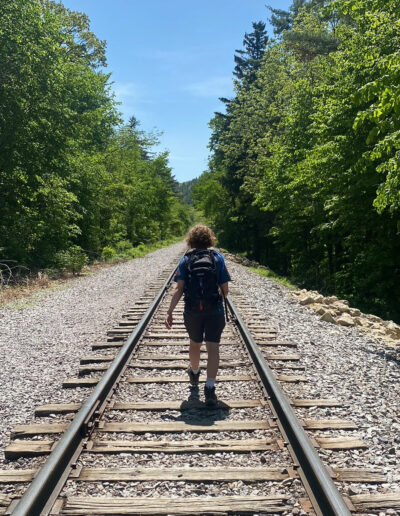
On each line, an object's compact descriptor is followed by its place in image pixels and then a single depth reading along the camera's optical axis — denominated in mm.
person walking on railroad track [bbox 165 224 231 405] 4848
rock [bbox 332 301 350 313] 11068
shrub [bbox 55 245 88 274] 18859
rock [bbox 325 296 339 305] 12302
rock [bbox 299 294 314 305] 11875
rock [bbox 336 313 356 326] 9414
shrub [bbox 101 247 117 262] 27372
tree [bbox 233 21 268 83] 48531
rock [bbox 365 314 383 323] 10844
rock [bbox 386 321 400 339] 9023
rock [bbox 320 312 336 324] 9695
